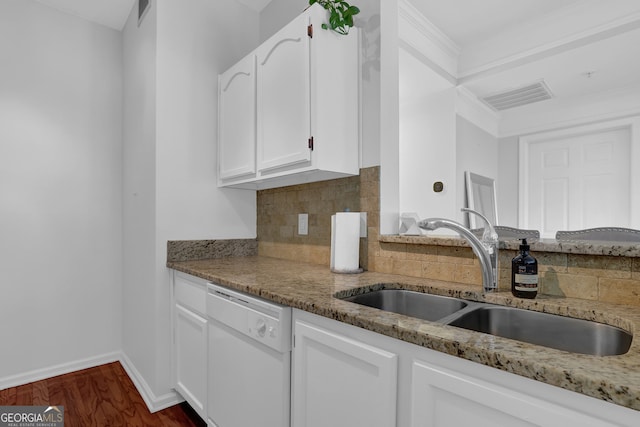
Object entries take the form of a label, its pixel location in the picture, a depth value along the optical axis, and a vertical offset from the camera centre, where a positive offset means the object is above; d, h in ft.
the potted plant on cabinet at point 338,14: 5.12 +3.06
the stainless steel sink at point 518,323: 2.97 -1.14
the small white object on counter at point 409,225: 5.42 -0.20
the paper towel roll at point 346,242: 5.33 -0.48
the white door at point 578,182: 9.59 +0.98
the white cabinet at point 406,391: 1.98 -1.32
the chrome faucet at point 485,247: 3.86 -0.40
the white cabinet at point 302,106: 5.14 +1.77
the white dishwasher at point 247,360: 3.87 -1.95
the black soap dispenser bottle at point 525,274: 3.50 -0.64
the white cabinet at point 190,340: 5.53 -2.30
